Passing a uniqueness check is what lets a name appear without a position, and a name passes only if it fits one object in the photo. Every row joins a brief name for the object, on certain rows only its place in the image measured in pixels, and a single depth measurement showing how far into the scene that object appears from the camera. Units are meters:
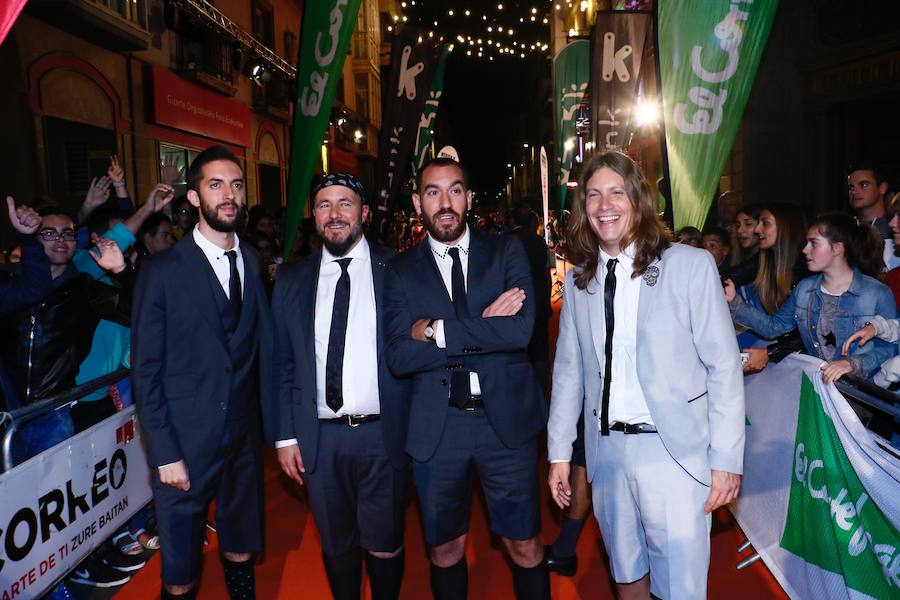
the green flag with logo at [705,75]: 4.26
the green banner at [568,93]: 15.34
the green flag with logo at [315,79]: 6.02
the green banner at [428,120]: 12.59
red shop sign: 14.52
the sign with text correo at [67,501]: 3.08
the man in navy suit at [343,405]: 3.31
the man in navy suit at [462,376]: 3.04
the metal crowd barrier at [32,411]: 3.20
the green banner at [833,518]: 2.78
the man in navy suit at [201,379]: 3.09
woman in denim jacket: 3.93
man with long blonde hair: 2.60
